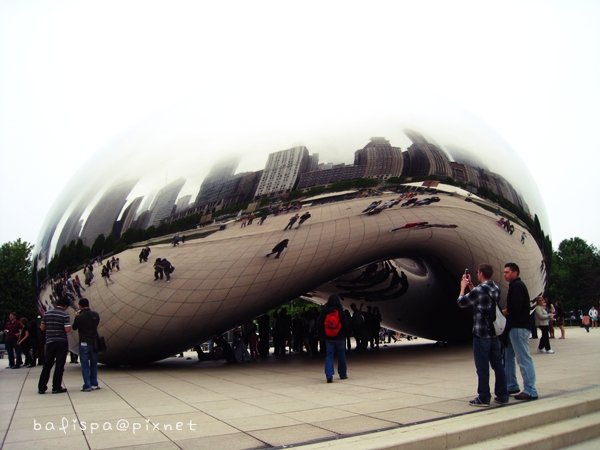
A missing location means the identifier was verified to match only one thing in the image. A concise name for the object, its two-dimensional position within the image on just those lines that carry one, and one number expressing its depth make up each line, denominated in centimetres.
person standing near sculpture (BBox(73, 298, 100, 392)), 718
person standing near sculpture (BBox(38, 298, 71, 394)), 696
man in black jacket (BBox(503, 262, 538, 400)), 512
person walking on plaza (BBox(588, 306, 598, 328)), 2370
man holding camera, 502
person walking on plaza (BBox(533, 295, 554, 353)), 1048
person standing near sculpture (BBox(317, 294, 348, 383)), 741
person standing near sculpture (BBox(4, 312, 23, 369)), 1280
